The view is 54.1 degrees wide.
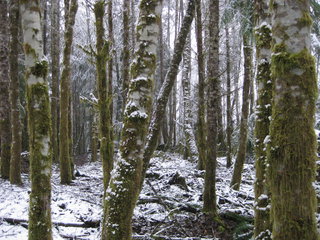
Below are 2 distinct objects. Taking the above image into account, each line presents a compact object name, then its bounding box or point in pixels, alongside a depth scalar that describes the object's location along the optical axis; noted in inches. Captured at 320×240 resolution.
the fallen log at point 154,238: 217.0
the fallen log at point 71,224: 232.4
